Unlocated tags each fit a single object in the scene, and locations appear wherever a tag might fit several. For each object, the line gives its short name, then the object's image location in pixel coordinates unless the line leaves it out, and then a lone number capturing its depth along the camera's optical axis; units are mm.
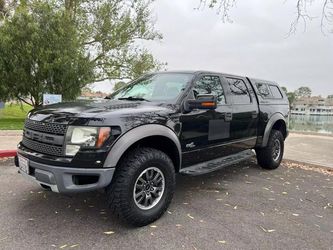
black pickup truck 3256
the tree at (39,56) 15906
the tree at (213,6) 7734
